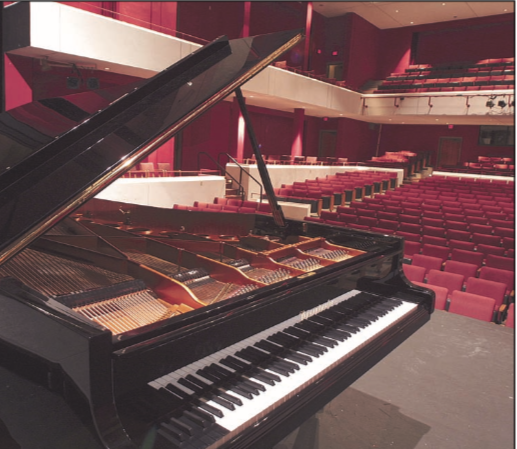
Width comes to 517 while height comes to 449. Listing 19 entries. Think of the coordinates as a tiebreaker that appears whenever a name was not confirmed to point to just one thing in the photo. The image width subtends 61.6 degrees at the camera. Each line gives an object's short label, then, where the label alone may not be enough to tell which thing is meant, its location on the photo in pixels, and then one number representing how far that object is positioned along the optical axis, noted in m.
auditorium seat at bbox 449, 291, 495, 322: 3.31
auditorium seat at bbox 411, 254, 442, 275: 4.67
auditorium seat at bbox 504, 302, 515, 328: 3.30
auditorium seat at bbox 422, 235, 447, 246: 5.77
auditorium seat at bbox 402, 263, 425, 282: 4.21
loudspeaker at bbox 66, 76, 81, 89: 8.24
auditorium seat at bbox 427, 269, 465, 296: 4.01
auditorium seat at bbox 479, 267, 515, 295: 4.26
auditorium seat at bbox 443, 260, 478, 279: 4.51
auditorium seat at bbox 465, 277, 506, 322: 3.80
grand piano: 1.13
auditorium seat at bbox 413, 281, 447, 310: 3.54
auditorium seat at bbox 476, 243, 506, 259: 5.36
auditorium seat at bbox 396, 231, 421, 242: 5.95
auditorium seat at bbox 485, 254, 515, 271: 4.83
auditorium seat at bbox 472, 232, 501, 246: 5.87
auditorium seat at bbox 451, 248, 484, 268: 5.02
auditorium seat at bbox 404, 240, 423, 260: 5.38
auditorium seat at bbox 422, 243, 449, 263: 5.29
